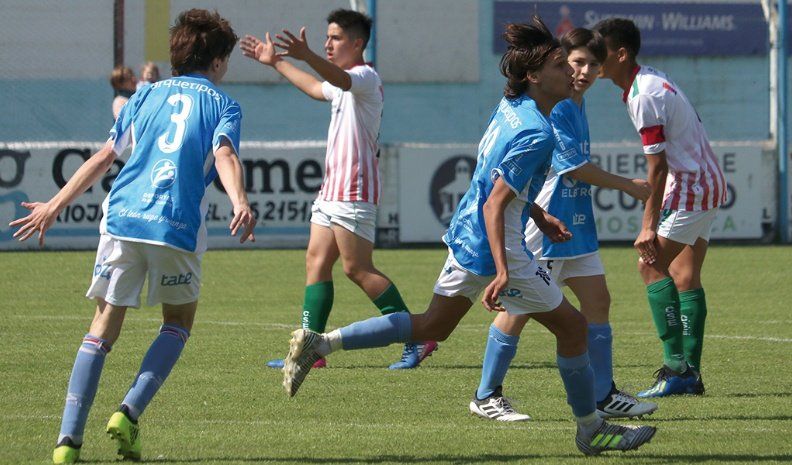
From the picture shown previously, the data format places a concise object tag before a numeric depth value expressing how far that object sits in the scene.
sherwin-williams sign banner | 65.31
